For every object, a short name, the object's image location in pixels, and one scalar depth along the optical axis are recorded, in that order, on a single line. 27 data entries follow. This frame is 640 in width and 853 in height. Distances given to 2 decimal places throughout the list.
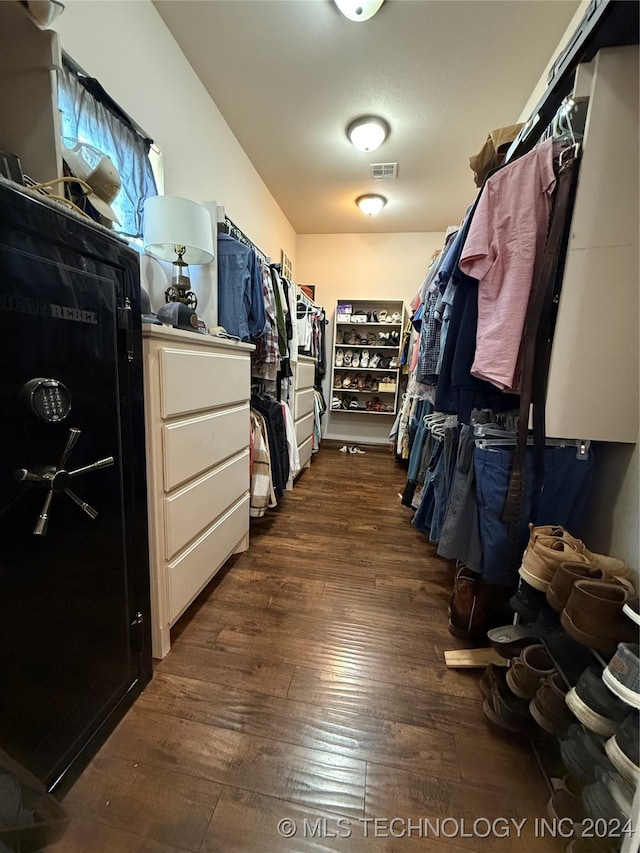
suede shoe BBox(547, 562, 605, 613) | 0.72
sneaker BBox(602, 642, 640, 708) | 0.54
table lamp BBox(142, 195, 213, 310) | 1.42
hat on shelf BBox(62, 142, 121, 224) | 1.01
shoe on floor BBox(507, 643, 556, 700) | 0.82
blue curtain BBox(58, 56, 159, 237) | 1.19
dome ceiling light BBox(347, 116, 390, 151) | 2.23
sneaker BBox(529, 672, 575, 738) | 0.73
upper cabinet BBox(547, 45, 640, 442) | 0.81
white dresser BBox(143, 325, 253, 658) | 1.02
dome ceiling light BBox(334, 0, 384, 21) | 1.47
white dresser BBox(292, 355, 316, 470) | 2.79
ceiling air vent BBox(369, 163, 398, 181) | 2.70
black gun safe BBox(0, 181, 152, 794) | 0.62
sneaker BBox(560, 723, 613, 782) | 0.62
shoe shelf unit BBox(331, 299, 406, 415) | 4.15
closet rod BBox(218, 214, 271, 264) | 1.93
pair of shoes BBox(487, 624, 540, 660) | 0.92
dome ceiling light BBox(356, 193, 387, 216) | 3.15
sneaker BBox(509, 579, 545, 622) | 0.87
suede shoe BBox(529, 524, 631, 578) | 0.78
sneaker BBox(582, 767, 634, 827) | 0.56
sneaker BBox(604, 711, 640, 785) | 0.54
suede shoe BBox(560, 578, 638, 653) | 0.64
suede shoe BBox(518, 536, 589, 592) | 0.79
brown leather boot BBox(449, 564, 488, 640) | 1.21
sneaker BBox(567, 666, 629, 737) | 0.60
